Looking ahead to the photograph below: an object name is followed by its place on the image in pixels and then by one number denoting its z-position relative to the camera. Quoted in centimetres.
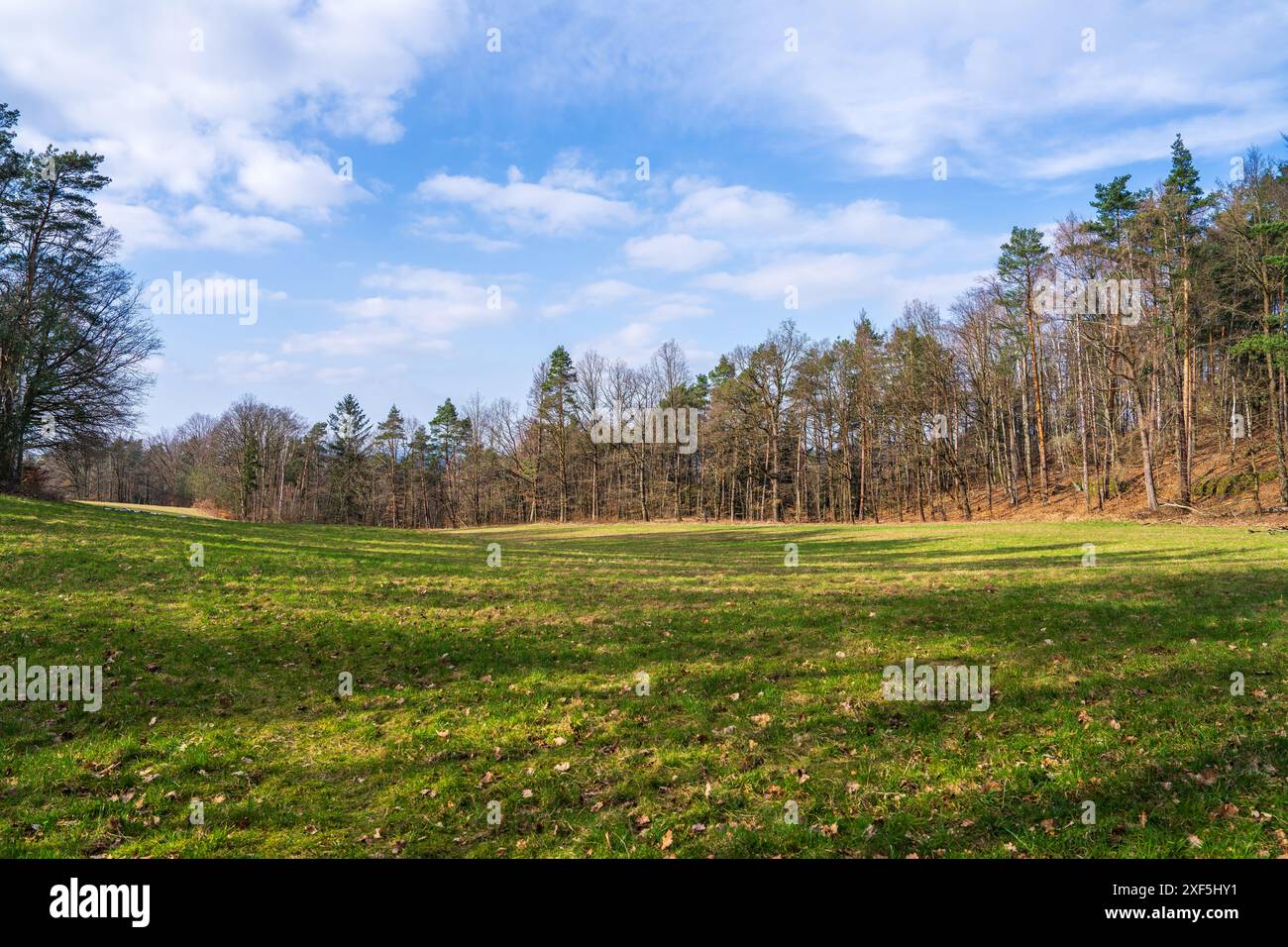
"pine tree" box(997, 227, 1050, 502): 4319
